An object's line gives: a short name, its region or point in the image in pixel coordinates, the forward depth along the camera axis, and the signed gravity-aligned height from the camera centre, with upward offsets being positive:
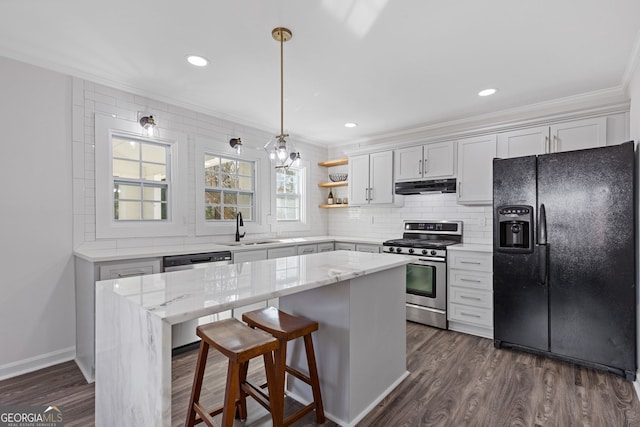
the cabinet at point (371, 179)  4.41 +0.50
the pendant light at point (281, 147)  2.13 +0.48
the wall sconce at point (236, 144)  3.91 +0.88
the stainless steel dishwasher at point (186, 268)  2.80 -0.50
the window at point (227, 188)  3.83 +0.33
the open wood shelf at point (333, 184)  5.02 +0.48
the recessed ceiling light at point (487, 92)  3.10 +1.21
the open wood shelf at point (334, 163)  5.04 +0.84
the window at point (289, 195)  4.79 +0.30
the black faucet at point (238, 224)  3.88 -0.13
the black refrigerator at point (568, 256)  2.39 -0.36
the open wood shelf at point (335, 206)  5.01 +0.12
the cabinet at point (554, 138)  3.00 +0.76
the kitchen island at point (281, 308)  1.07 -0.53
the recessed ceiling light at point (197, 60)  2.51 +1.26
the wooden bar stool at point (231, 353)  1.41 -0.65
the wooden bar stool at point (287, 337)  1.68 -0.68
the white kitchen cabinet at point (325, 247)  4.32 -0.47
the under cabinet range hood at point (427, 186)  3.85 +0.34
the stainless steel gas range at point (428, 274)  3.53 -0.71
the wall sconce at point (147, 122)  3.09 +0.91
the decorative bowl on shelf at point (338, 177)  5.19 +0.61
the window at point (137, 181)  2.91 +0.34
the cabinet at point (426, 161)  3.87 +0.67
